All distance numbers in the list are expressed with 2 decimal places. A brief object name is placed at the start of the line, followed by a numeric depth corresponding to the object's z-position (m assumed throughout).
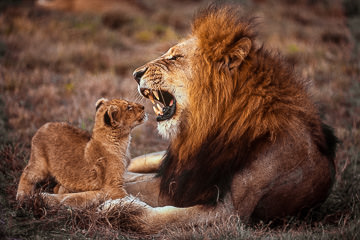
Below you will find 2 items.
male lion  5.94
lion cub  6.95
